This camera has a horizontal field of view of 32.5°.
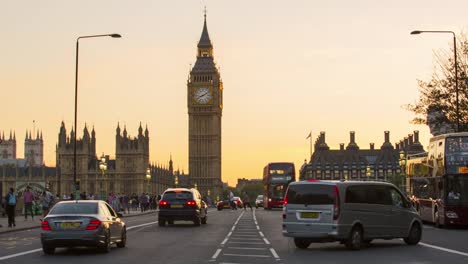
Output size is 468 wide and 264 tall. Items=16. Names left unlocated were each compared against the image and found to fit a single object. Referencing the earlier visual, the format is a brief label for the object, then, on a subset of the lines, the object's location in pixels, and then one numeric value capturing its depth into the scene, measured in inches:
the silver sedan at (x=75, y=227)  759.7
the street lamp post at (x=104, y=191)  6387.8
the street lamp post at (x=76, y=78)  1669.5
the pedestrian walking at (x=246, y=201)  3328.2
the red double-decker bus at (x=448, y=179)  1275.8
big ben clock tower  7347.4
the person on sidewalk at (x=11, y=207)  1366.9
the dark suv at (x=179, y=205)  1407.5
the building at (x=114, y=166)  6697.8
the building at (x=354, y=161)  7362.2
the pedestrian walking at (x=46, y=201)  1619.6
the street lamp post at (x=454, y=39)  1602.6
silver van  839.1
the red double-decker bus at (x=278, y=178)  2491.4
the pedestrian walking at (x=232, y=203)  3252.7
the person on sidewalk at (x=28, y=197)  1643.7
